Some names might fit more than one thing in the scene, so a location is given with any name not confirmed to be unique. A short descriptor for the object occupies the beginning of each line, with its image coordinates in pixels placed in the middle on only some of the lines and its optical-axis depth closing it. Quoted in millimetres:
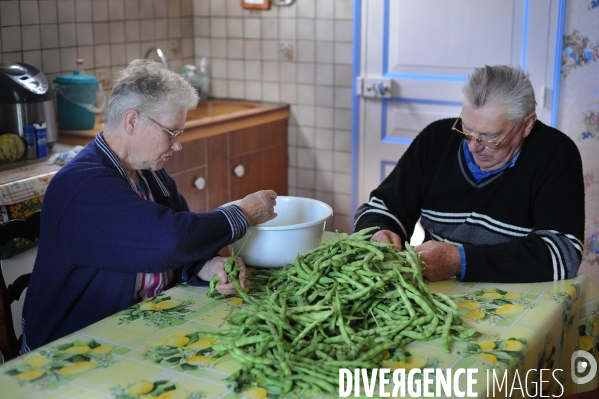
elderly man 1839
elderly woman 1652
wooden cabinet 3467
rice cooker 2730
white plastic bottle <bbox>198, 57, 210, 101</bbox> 4168
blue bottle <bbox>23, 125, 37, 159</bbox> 2816
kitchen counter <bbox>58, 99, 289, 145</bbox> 3273
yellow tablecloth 1271
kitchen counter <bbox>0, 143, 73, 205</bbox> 2512
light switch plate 4016
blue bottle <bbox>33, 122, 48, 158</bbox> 2844
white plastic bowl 1802
